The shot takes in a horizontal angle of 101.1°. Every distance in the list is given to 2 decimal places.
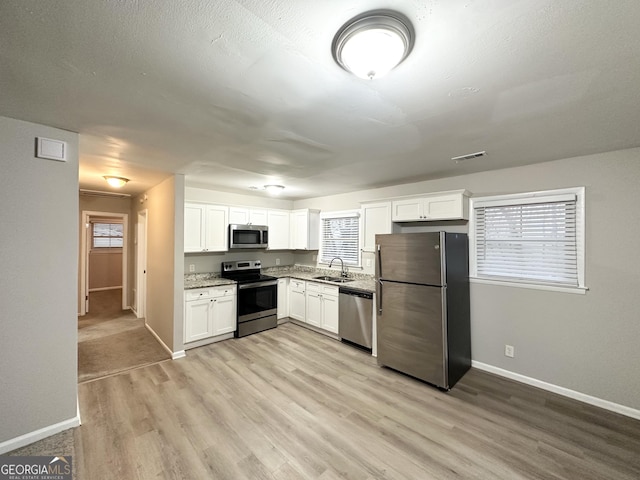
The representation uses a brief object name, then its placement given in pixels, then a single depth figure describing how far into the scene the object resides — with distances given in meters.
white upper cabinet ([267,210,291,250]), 5.35
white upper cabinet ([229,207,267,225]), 4.75
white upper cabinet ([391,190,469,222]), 3.34
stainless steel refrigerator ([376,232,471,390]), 2.97
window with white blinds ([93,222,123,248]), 8.45
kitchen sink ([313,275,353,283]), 4.70
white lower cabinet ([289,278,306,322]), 4.96
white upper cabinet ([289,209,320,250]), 5.40
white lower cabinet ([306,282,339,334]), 4.37
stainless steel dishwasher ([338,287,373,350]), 3.87
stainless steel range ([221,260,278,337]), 4.42
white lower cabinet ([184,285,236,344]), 3.88
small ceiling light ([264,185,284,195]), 4.27
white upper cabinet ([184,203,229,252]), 4.21
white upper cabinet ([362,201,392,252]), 4.03
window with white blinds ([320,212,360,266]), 4.97
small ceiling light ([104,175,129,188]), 3.72
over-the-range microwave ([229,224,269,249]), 4.68
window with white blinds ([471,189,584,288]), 2.85
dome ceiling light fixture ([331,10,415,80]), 1.07
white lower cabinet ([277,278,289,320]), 5.07
